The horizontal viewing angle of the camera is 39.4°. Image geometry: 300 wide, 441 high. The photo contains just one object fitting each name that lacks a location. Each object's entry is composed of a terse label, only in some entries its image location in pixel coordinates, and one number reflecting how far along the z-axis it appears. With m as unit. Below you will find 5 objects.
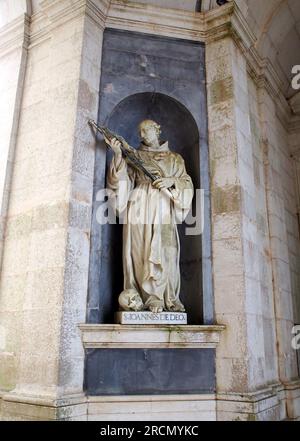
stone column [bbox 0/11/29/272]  5.46
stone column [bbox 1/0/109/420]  4.25
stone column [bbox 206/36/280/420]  4.69
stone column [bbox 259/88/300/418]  5.88
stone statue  4.78
